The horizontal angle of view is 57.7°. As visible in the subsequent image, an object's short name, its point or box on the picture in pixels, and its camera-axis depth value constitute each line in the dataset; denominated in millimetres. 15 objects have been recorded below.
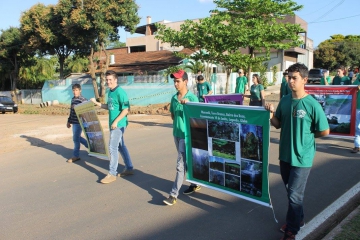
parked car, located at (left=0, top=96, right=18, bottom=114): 26172
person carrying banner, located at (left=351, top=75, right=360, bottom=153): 7352
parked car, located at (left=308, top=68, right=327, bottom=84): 35850
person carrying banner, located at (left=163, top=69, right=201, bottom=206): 4633
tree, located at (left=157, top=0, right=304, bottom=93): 17453
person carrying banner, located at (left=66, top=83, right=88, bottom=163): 7416
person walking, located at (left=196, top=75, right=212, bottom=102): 10742
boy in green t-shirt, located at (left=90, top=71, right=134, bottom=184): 5738
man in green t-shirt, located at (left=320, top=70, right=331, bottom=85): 10629
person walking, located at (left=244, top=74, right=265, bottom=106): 9227
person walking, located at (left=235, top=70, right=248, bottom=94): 11846
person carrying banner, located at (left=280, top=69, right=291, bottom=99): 9852
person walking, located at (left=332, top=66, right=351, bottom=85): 9414
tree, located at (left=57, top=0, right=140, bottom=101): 22734
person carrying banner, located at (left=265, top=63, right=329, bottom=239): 3389
